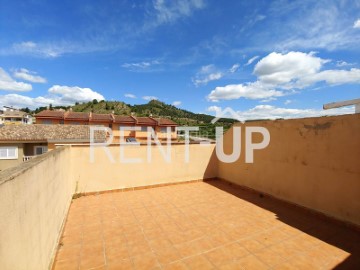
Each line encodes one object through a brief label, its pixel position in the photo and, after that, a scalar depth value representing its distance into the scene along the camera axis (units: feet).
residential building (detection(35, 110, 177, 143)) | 103.71
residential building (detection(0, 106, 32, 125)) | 201.46
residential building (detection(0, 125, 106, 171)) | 57.57
